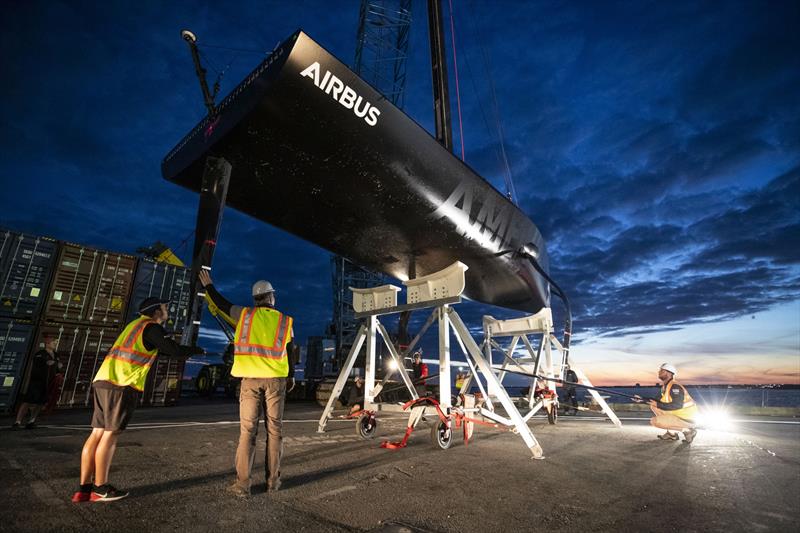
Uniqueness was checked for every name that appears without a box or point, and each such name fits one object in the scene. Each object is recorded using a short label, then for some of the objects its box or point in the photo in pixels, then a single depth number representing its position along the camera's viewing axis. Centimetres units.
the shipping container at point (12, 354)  797
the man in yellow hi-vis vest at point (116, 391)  258
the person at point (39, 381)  593
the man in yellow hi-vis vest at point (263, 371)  291
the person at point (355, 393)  1070
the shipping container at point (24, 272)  830
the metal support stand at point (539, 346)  761
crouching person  586
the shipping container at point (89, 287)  902
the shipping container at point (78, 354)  889
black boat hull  328
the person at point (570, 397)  1385
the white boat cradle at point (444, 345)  507
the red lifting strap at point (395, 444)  478
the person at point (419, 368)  1109
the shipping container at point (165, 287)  1030
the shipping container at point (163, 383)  1057
